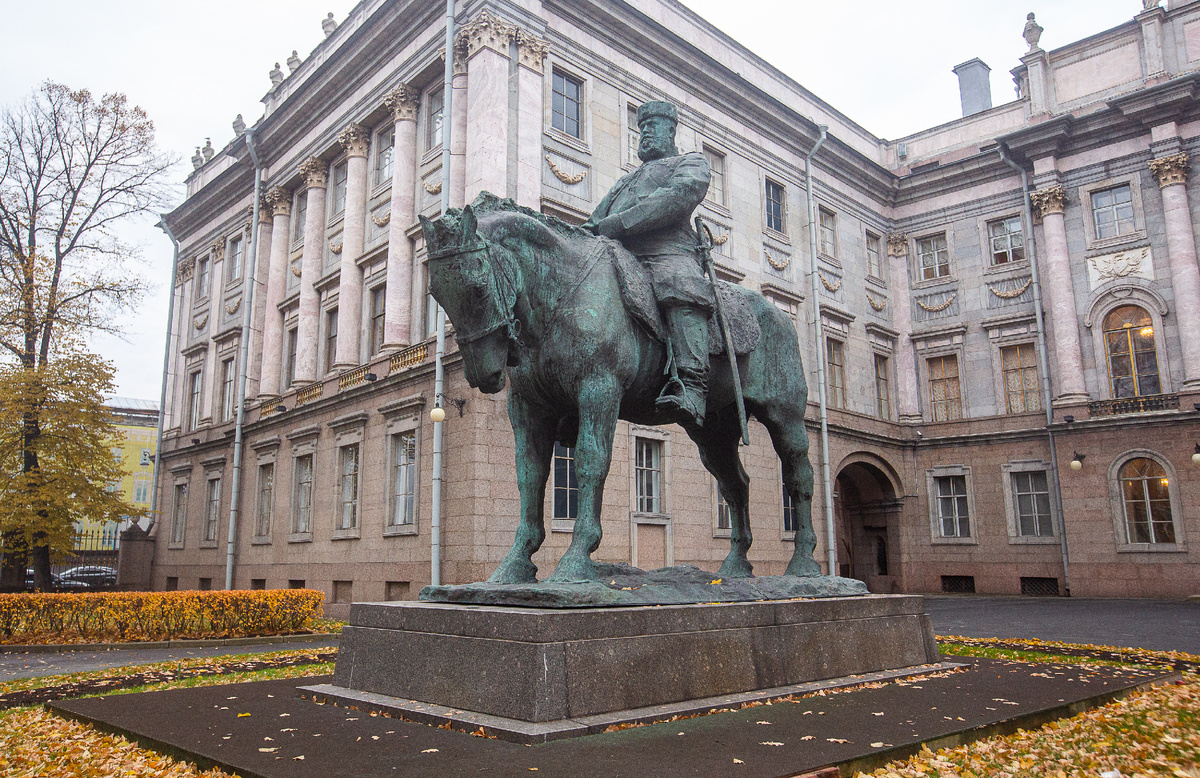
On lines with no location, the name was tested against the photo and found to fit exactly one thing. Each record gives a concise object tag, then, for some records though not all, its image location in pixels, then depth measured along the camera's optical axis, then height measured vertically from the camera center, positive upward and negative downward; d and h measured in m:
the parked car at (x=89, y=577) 31.66 -1.14
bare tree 21.53 +8.23
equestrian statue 5.09 +1.37
